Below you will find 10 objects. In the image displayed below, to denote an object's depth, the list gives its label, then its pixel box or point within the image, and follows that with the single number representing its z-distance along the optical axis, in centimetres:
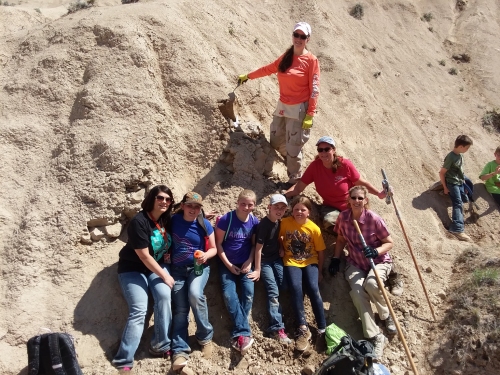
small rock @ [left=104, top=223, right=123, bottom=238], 504
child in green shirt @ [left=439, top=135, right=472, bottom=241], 698
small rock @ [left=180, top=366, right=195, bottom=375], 412
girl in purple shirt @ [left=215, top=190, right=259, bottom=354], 464
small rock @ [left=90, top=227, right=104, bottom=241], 498
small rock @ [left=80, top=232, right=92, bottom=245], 491
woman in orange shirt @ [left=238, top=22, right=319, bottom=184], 527
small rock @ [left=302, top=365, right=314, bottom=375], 447
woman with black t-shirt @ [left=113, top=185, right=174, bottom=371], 422
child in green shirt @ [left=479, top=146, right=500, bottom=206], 741
